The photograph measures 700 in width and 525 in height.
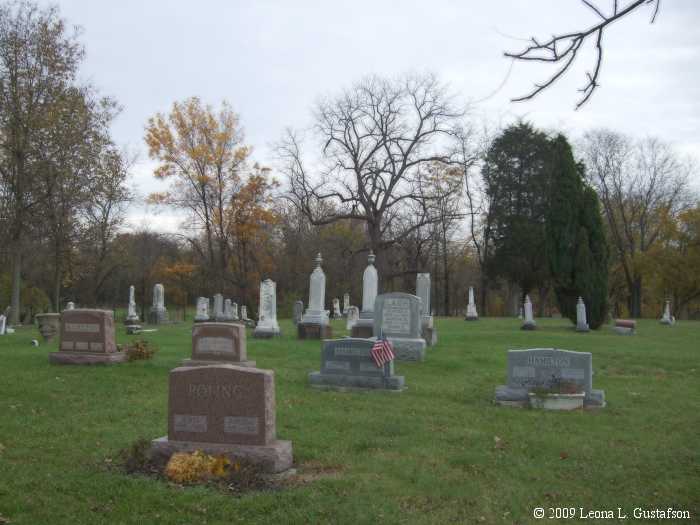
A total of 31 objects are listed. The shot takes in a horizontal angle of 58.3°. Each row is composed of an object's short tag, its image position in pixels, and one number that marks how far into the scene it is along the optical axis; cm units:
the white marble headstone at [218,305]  3012
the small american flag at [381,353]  1051
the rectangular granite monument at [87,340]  1222
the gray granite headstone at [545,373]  963
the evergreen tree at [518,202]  3940
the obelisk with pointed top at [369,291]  1988
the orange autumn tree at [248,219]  3750
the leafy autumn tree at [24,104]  2406
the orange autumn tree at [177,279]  3718
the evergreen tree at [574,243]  2547
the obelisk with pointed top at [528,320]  2497
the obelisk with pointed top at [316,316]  1964
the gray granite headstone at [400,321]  1496
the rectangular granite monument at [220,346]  1210
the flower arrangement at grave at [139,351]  1271
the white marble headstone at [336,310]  3836
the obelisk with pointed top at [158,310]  2984
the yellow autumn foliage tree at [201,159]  3619
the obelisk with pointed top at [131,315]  2703
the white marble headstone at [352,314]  2490
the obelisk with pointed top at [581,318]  2435
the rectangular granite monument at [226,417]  581
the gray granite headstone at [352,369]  1065
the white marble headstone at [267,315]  2020
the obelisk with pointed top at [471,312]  3253
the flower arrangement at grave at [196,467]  552
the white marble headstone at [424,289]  2062
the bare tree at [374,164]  3641
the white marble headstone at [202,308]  3011
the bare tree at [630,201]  4438
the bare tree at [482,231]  4207
